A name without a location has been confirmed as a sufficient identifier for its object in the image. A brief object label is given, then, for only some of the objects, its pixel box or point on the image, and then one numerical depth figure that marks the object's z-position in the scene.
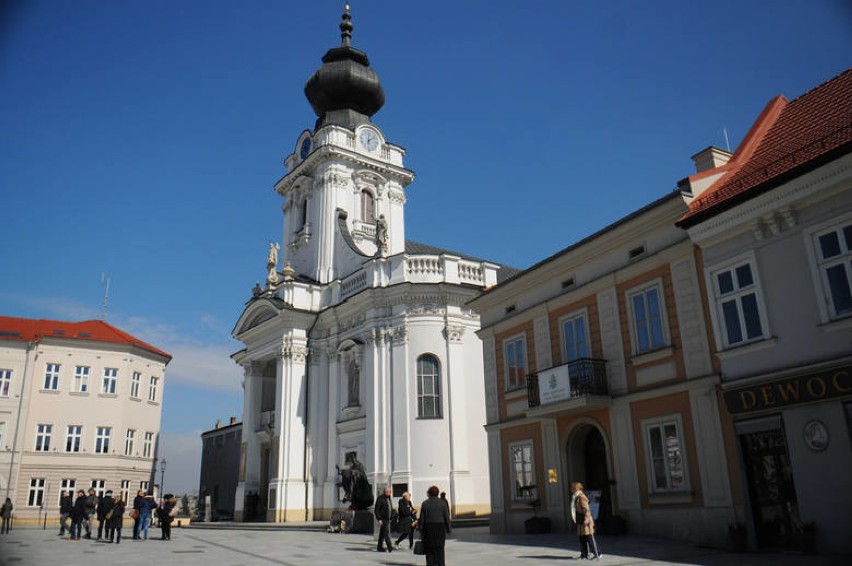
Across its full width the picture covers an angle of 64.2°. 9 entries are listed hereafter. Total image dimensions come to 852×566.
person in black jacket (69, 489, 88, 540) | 22.59
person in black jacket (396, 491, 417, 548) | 17.41
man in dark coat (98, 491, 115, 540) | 20.88
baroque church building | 30.52
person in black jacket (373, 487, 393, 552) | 16.73
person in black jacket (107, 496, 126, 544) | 20.50
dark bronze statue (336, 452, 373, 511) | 24.88
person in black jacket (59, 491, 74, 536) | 24.75
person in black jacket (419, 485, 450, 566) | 11.23
